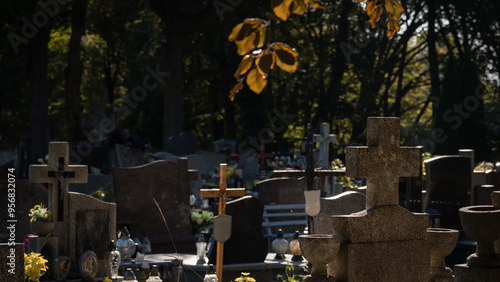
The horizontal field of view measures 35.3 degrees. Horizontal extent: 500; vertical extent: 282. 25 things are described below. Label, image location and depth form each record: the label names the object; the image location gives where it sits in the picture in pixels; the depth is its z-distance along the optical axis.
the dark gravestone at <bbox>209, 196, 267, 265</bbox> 10.79
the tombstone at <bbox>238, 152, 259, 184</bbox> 23.50
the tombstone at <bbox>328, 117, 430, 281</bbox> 5.97
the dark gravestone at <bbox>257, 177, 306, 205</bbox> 14.90
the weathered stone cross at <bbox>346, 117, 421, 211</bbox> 6.10
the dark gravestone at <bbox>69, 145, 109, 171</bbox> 23.70
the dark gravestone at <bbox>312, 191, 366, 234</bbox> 11.32
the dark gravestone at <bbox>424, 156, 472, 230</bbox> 13.16
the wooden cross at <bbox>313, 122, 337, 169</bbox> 18.12
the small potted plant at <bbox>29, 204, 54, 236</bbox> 10.28
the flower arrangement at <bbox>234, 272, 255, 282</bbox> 7.13
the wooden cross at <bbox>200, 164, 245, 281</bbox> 7.32
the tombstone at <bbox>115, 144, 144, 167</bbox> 22.70
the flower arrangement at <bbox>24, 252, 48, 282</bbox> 7.93
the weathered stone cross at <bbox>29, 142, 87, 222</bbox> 10.30
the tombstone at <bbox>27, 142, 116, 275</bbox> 10.34
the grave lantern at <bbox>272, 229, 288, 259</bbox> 11.69
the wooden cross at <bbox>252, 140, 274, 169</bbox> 24.81
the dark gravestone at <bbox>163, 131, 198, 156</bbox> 23.10
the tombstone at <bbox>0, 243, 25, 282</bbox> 4.87
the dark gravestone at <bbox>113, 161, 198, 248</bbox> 13.23
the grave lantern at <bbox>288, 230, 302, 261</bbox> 11.54
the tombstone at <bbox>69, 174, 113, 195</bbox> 17.59
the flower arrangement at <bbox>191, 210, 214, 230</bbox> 14.01
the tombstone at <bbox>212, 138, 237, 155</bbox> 28.45
